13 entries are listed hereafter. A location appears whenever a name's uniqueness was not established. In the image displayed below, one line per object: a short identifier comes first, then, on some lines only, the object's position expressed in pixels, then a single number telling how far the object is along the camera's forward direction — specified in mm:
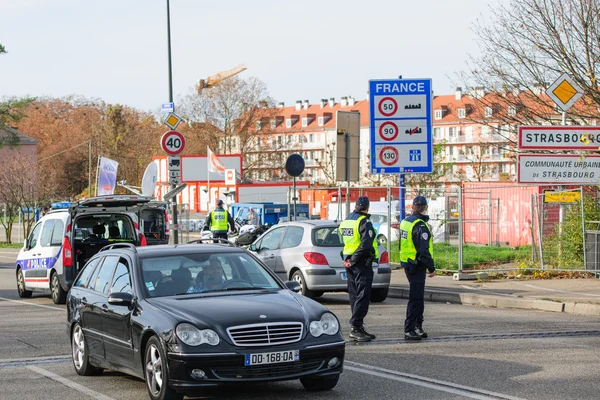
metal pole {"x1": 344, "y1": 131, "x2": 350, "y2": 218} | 23125
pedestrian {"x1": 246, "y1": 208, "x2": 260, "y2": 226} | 35719
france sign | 23359
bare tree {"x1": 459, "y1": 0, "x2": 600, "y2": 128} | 25641
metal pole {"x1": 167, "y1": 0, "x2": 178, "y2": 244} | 24125
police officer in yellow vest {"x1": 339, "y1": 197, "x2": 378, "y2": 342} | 11844
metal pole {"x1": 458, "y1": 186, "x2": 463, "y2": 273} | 20859
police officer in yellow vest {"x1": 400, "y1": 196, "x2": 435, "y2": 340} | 11797
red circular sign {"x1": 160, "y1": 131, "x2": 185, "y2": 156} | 23031
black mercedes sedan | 7820
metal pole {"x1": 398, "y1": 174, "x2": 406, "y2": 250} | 22852
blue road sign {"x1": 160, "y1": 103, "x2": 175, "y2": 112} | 25259
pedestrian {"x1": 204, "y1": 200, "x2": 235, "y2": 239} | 26719
